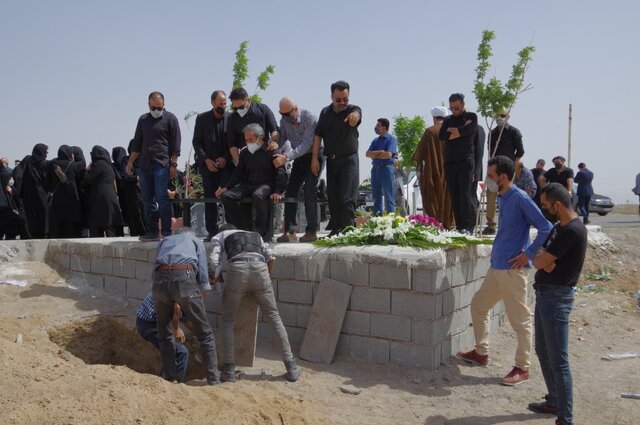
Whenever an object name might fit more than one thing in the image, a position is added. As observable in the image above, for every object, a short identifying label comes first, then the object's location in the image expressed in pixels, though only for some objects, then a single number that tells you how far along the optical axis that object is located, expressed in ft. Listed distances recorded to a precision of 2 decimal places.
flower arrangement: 20.06
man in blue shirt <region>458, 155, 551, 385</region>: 18.06
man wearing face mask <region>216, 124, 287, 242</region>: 22.77
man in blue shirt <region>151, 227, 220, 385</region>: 17.87
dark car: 82.38
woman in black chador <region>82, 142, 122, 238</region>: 31.32
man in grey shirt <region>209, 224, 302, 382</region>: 18.28
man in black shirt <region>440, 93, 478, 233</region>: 24.41
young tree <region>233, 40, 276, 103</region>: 46.55
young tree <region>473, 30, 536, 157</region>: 26.84
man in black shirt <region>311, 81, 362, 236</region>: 22.63
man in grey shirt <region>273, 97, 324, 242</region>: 23.77
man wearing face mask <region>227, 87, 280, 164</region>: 24.36
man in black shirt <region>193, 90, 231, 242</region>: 25.34
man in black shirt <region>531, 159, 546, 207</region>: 41.83
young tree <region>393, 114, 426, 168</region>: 74.64
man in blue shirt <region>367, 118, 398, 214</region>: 31.01
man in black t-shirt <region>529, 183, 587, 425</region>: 14.70
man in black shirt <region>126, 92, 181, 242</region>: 24.89
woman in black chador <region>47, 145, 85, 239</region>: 31.76
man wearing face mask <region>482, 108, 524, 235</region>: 28.78
